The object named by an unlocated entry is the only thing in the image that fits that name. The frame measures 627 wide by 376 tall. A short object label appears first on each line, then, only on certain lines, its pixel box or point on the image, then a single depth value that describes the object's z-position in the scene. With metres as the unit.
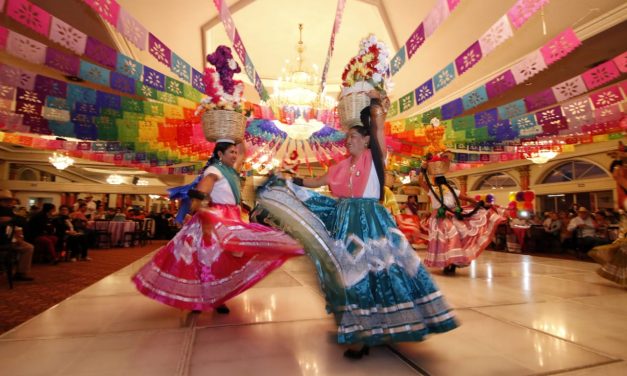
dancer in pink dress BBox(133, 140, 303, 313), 2.04
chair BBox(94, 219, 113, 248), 8.59
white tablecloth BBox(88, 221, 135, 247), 8.75
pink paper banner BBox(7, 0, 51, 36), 2.16
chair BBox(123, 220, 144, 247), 9.00
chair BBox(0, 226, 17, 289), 3.46
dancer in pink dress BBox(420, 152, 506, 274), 3.94
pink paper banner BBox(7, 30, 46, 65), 2.46
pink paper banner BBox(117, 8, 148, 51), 2.58
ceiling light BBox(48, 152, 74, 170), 10.46
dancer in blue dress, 1.51
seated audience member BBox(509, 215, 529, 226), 8.07
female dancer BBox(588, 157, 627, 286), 3.23
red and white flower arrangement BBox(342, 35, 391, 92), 1.87
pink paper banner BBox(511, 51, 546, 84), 3.16
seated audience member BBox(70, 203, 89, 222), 7.04
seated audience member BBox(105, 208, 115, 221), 10.12
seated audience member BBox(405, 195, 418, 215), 6.56
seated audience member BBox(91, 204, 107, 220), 9.22
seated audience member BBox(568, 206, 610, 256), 6.48
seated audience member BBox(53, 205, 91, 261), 5.93
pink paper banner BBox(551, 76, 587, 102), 3.18
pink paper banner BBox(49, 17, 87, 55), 2.46
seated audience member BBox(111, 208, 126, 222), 9.22
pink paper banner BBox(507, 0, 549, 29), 2.57
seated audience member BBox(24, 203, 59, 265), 5.54
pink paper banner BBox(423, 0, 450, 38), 2.74
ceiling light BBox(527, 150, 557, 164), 7.27
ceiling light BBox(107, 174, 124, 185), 16.54
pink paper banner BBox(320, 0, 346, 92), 4.13
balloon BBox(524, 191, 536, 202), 10.93
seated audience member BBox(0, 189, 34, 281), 3.55
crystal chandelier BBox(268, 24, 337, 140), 5.25
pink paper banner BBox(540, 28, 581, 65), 2.81
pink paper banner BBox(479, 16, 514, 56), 2.81
